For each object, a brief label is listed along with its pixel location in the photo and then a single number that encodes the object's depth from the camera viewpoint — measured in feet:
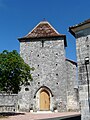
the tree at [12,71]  38.10
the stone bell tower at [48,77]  51.24
